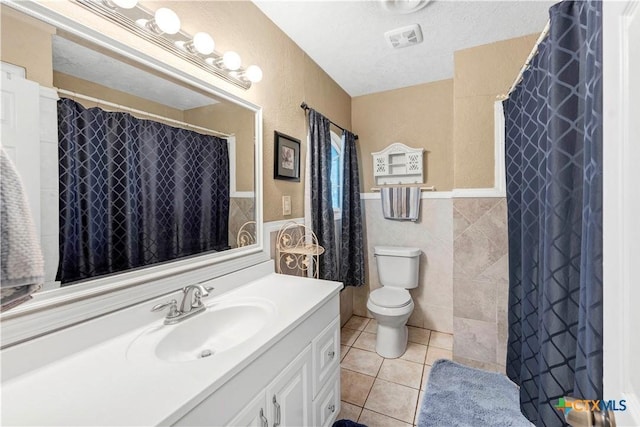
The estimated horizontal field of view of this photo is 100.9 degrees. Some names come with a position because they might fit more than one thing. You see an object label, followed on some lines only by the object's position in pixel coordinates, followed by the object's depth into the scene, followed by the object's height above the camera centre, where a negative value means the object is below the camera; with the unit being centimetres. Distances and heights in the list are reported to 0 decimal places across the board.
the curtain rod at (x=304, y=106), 189 +74
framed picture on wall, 166 +34
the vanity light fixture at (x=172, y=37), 89 +69
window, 249 +35
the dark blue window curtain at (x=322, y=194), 195 +11
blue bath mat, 146 -118
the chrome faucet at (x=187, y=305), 96 -36
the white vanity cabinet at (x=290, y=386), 70 -59
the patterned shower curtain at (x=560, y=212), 59 -2
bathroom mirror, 76 +39
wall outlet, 173 +3
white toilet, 202 -73
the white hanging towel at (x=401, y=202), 244 +5
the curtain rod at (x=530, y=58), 98 +65
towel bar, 243 +18
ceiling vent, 166 +113
